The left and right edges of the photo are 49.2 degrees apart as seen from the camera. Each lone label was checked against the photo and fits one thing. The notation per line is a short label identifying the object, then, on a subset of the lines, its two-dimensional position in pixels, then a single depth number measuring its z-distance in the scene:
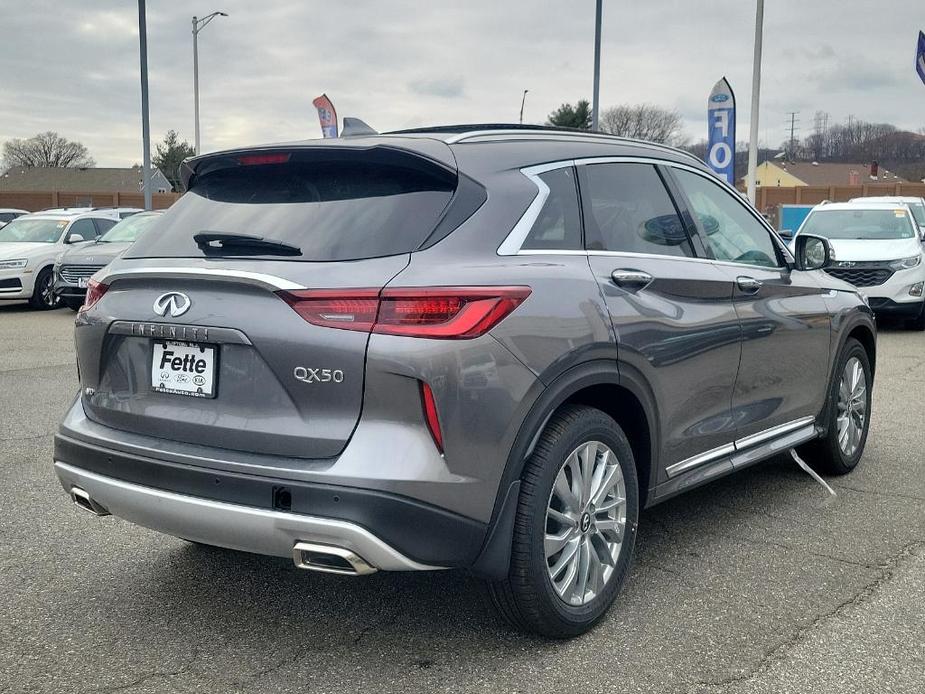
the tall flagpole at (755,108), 23.12
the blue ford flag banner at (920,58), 22.83
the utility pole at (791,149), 99.12
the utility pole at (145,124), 24.03
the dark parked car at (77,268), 14.96
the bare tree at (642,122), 72.62
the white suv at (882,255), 13.04
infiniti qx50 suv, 2.95
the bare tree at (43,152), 99.88
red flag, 17.51
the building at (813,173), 92.81
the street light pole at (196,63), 37.88
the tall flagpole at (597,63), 25.89
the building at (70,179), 83.88
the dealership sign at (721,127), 19.78
